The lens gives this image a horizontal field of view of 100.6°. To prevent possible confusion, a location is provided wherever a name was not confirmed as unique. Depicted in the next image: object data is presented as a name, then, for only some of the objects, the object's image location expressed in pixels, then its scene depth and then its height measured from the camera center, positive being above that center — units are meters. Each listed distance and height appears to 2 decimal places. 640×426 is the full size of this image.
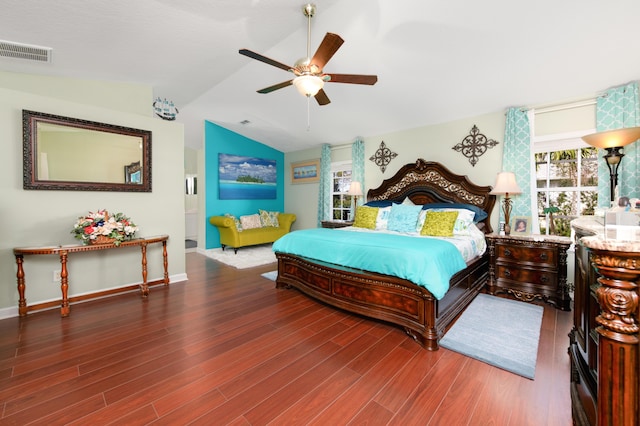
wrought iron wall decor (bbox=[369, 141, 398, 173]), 5.30 +1.04
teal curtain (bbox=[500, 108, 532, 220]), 3.70 +0.76
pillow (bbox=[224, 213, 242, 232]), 6.13 -0.36
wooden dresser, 0.81 -0.38
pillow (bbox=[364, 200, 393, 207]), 4.79 +0.08
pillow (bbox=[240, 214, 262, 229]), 6.45 -0.34
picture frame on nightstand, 3.60 -0.24
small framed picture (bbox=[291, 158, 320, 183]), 6.86 +0.97
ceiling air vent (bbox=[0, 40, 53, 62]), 2.55 +1.56
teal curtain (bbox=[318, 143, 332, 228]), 6.38 +0.67
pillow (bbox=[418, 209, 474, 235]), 3.55 -0.19
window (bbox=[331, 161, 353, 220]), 6.27 +0.42
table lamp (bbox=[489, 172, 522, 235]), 3.49 +0.27
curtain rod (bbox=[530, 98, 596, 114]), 3.30 +1.33
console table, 2.75 -0.56
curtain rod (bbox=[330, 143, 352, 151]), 6.10 +1.44
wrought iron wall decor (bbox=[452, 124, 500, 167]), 4.16 +1.00
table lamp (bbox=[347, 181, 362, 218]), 5.38 +0.38
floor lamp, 2.55 +0.66
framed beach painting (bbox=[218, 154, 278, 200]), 6.59 +0.79
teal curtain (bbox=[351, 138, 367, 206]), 5.68 +0.95
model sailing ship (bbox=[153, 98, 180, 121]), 4.04 +1.52
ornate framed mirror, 2.93 +0.65
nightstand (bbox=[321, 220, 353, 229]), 5.17 -0.32
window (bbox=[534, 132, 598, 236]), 3.46 +0.37
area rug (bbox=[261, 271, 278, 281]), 4.11 -1.08
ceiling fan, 2.19 +1.27
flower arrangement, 3.05 -0.25
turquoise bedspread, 2.21 -0.45
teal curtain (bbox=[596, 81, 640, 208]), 2.92 +0.95
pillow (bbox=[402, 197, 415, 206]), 4.78 +0.10
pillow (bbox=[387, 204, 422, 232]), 3.94 -0.16
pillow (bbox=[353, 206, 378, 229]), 4.34 -0.16
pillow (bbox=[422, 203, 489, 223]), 3.90 +0.01
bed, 2.29 -0.83
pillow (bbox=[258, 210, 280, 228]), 6.89 -0.28
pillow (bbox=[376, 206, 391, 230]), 4.28 -0.17
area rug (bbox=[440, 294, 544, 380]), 2.02 -1.15
